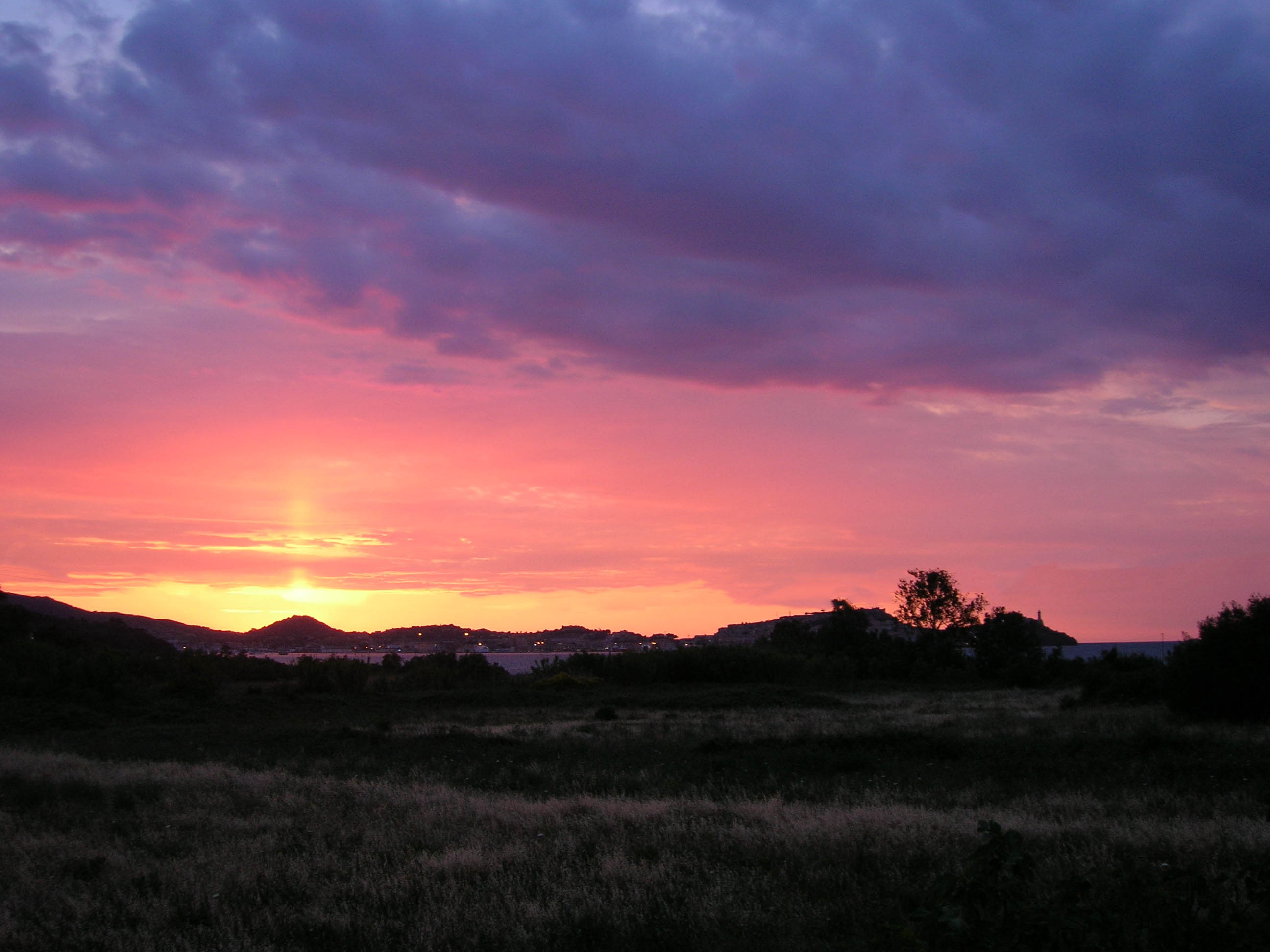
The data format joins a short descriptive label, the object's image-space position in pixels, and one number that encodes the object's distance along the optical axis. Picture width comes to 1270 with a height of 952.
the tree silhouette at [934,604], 80.94
